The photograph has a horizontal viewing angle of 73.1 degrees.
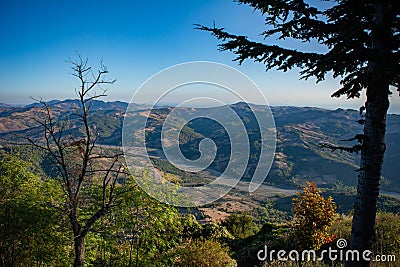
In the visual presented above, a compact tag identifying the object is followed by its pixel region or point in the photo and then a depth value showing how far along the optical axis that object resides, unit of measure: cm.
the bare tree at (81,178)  678
